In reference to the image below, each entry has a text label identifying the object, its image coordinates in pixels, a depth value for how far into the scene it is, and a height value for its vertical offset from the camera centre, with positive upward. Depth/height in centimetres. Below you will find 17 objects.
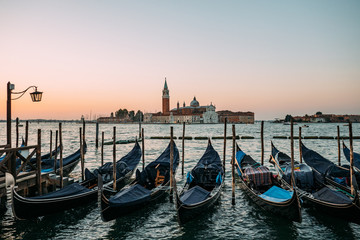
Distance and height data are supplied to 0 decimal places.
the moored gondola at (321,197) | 512 -175
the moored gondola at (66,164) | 973 -180
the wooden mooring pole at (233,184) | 703 -178
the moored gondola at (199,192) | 536 -182
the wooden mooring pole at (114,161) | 714 -122
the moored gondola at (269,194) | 526 -178
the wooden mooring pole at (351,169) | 600 -121
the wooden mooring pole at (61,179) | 749 -175
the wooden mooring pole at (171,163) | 710 -123
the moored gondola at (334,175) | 712 -166
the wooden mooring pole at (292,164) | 630 -110
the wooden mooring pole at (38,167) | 621 -120
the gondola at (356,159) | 938 -157
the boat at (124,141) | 2597 -234
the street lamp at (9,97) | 599 +51
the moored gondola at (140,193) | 521 -175
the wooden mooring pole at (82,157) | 939 -142
